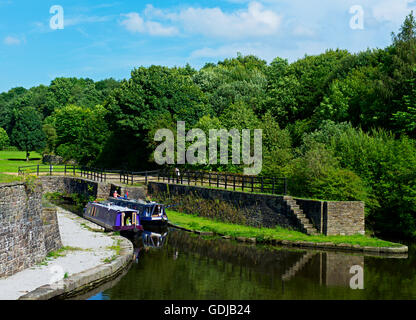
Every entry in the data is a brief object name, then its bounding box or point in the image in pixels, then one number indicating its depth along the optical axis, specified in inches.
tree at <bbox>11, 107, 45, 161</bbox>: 3373.5
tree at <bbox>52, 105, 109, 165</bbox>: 2361.0
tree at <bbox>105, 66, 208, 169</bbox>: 1910.7
